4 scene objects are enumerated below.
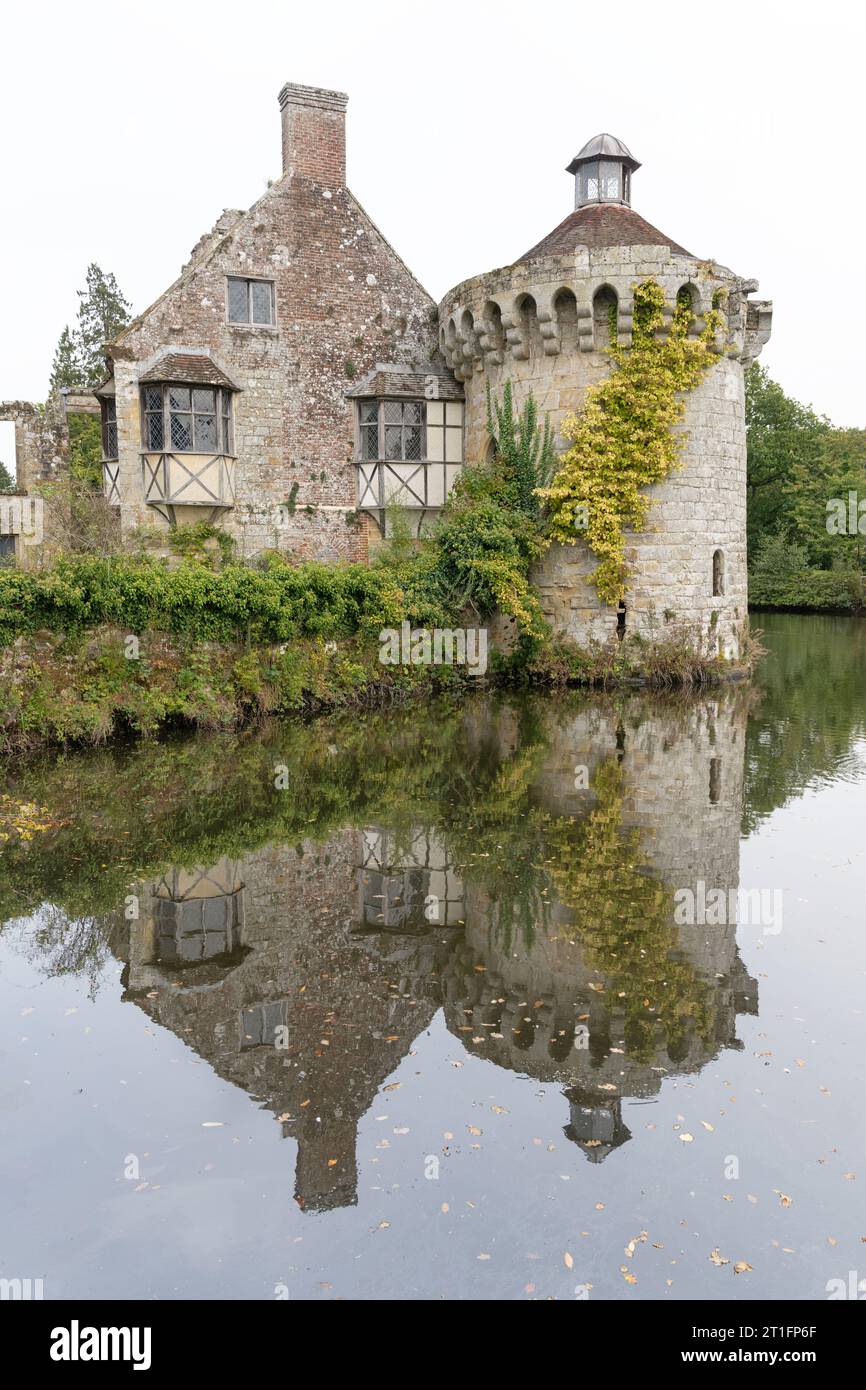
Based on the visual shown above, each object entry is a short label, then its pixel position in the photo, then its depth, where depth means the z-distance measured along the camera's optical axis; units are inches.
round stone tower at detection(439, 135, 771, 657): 713.6
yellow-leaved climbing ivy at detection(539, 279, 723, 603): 720.3
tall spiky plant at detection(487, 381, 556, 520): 756.6
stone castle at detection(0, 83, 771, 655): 747.4
